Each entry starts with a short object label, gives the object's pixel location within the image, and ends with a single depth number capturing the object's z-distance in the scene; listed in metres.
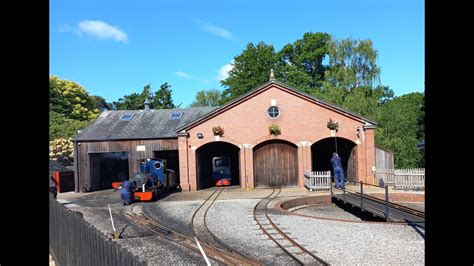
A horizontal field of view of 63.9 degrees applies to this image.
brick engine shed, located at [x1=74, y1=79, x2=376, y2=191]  23.70
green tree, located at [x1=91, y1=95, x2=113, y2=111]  71.06
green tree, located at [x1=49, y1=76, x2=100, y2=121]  50.88
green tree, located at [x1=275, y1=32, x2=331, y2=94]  52.91
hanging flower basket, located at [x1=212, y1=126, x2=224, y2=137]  23.77
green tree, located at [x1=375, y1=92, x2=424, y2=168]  31.64
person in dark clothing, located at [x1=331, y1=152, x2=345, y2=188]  21.56
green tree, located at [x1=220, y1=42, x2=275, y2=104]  54.75
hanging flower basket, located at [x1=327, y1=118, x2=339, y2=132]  23.47
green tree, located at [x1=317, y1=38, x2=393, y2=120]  40.56
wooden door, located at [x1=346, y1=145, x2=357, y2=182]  24.01
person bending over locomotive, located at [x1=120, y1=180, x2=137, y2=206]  17.94
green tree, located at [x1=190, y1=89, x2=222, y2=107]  81.12
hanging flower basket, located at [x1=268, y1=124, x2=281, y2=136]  23.62
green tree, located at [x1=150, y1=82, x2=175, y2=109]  61.62
